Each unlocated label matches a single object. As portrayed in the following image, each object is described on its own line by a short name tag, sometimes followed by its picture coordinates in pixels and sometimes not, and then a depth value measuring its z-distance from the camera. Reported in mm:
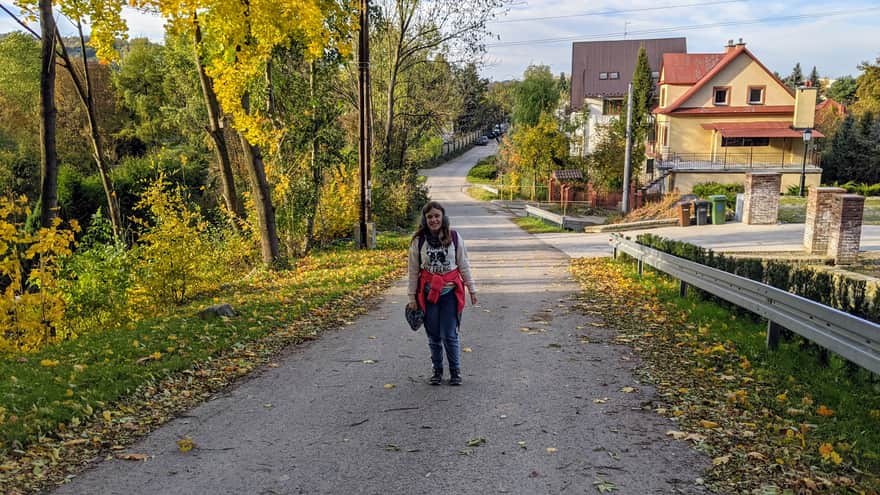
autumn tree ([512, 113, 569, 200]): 44219
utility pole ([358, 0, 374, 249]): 18844
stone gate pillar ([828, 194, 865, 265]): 15664
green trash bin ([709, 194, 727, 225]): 25859
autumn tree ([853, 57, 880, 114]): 53312
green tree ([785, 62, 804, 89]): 108788
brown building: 63469
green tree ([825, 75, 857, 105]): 82250
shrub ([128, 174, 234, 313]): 10922
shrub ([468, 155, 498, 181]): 64188
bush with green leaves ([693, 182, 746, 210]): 38469
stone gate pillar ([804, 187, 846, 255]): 16672
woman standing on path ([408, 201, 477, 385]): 6512
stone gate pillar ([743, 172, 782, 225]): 24562
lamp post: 32719
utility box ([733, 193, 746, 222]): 26406
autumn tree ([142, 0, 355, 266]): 13070
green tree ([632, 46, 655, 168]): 51641
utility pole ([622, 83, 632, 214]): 30077
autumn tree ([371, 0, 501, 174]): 32969
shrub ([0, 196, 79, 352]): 8188
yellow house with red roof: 45344
